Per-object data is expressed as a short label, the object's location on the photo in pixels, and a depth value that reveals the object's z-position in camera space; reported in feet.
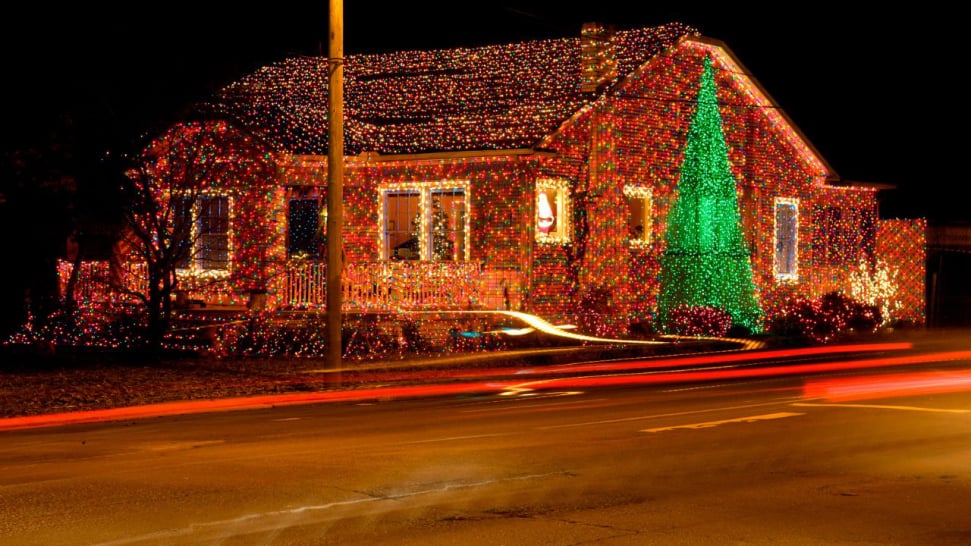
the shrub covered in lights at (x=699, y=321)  105.29
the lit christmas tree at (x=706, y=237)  106.52
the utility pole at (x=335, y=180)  73.82
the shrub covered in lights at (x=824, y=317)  112.27
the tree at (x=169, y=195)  81.05
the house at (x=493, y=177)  93.97
